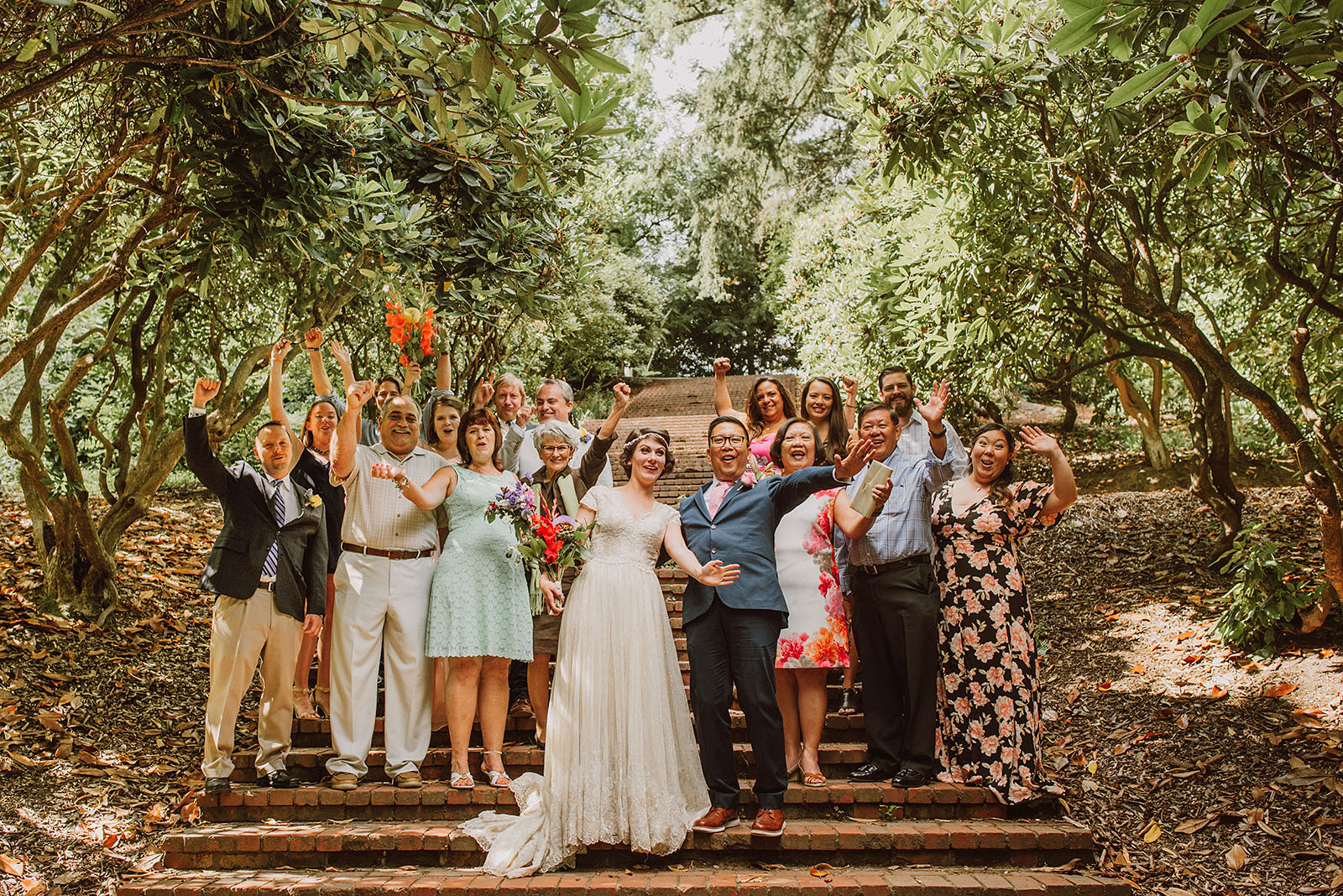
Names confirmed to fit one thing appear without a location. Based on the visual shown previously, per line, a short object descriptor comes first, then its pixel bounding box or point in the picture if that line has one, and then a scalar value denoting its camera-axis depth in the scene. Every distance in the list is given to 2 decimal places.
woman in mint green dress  4.65
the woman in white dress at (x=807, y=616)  4.64
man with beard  5.46
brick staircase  4.00
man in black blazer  4.66
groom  4.24
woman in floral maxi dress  4.54
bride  4.11
